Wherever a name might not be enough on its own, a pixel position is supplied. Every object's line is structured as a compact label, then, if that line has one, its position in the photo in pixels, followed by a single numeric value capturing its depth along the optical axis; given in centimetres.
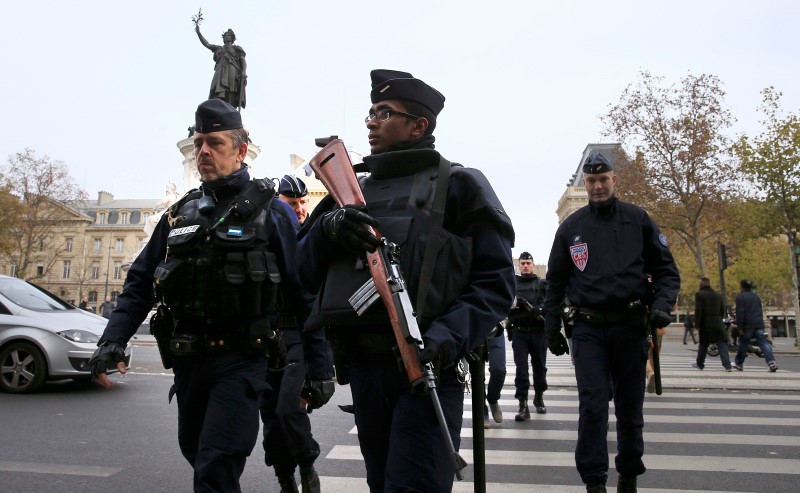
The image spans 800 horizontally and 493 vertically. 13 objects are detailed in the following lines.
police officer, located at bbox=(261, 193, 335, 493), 404
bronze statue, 2323
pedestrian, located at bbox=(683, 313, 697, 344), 2933
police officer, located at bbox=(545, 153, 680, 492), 405
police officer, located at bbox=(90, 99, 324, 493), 283
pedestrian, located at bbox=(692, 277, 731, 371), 1379
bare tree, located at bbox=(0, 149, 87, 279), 4328
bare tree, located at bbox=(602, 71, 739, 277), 2775
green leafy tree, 2308
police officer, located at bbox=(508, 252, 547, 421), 773
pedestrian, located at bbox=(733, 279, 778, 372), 1384
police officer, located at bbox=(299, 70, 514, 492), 218
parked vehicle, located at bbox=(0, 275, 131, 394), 845
